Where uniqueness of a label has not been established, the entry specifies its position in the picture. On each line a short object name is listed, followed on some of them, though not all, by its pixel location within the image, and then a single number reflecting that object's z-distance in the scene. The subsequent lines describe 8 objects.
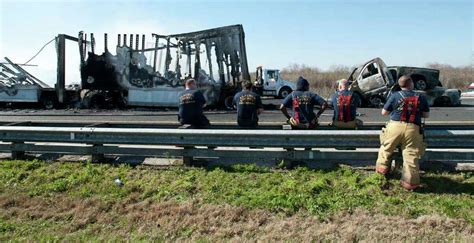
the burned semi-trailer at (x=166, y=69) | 16.23
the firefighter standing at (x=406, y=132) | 4.87
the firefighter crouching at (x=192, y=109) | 6.84
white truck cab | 26.12
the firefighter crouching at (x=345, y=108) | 6.51
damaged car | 18.38
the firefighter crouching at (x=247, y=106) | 6.98
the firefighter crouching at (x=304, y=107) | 6.48
